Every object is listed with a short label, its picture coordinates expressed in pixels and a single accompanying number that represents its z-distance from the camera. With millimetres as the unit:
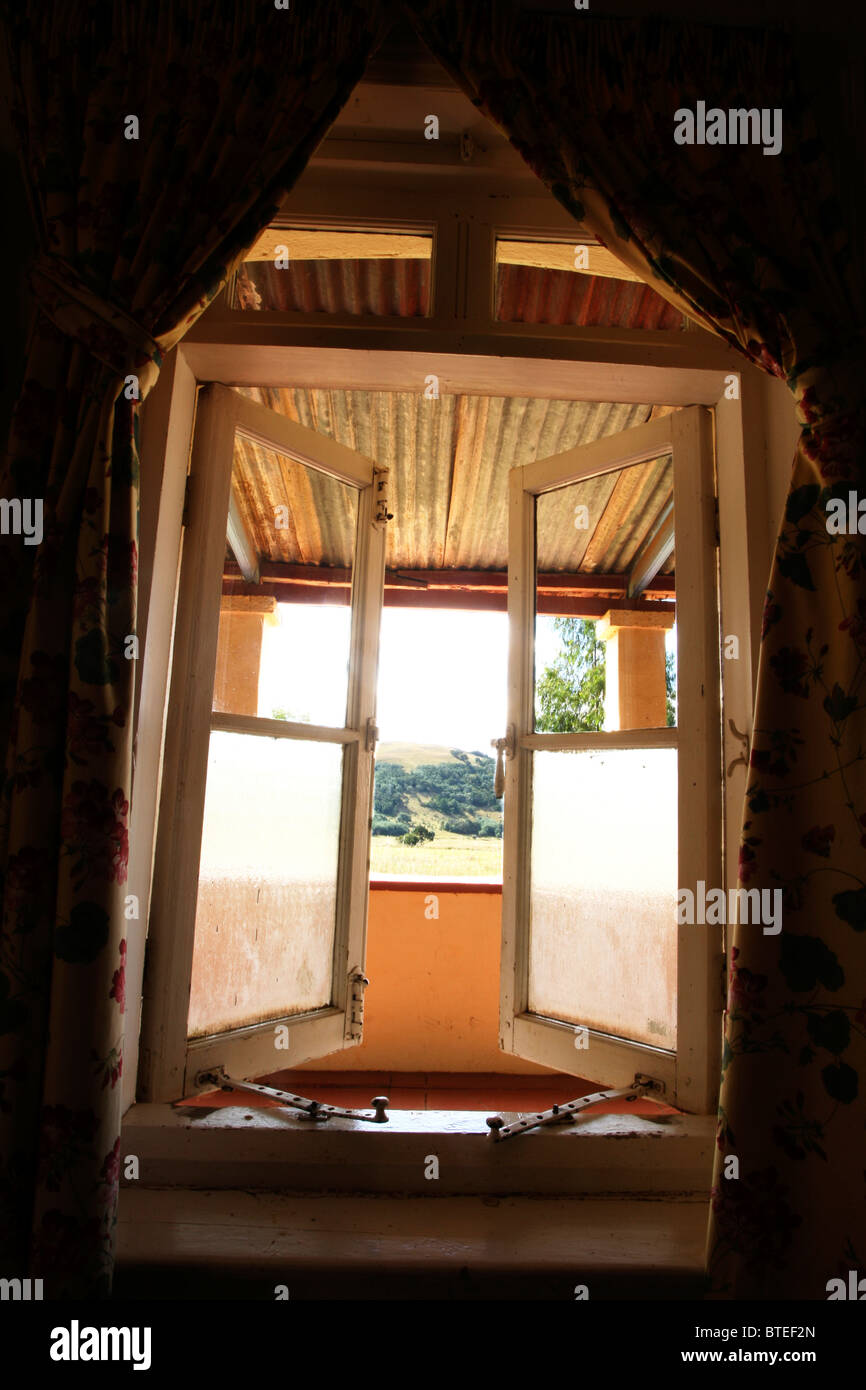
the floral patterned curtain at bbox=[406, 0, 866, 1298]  1009
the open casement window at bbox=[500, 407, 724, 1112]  1473
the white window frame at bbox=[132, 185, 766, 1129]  1412
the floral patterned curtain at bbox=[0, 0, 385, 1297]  985
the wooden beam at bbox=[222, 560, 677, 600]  1674
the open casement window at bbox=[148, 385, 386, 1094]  1466
